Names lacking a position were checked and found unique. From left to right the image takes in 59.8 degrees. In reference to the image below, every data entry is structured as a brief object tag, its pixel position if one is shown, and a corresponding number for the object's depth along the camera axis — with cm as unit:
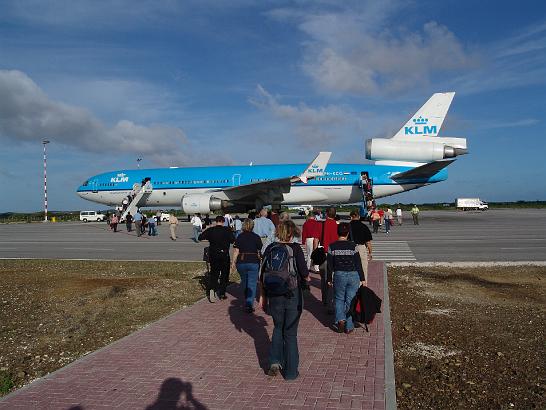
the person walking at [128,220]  3131
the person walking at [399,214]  3438
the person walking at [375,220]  2683
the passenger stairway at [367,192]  3503
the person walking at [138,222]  2708
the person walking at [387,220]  2617
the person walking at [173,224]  2427
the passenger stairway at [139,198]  3625
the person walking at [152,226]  2803
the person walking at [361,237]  867
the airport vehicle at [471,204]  7905
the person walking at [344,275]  706
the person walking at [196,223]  2310
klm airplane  3318
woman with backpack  546
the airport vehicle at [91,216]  6010
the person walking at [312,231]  931
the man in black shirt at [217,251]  946
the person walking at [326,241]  876
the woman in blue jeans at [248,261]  863
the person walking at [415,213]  3388
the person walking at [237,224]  2128
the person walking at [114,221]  3156
